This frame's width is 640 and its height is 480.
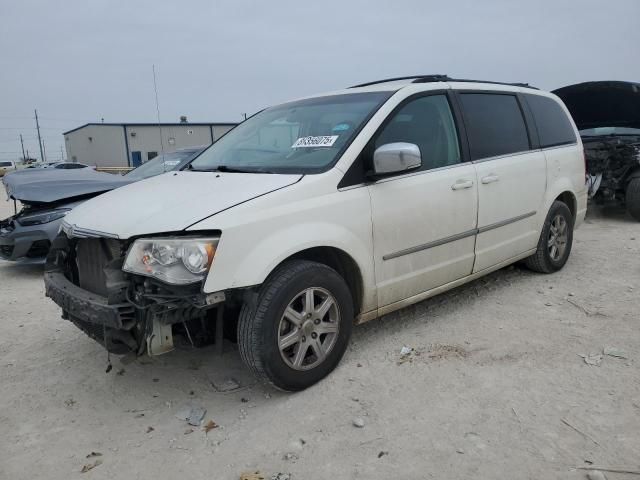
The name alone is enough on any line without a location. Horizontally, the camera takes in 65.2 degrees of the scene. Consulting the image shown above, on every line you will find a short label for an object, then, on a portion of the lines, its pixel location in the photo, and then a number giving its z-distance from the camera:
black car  7.66
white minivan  2.54
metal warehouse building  36.94
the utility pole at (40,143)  67.25
